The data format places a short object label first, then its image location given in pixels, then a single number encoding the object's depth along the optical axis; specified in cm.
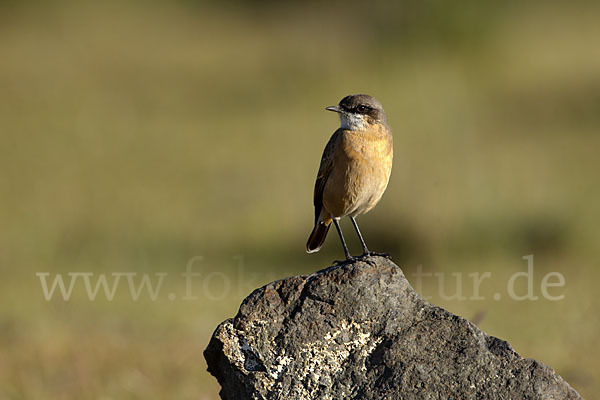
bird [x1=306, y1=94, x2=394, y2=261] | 1232
